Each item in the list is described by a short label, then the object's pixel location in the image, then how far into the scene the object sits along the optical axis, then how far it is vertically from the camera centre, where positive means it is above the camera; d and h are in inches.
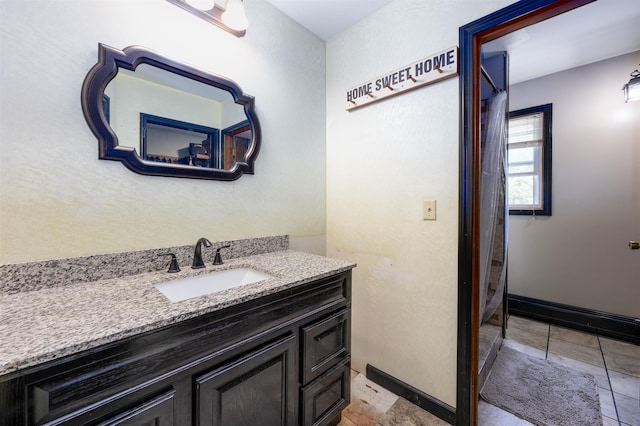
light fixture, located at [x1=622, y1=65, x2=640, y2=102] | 79.8 +38.7
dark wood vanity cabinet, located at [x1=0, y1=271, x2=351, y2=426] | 24.0 -19.7
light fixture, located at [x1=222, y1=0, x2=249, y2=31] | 54.6 +42.2
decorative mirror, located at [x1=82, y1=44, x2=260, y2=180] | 43.4 +18.9
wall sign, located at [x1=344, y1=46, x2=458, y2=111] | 55.3 +32.1
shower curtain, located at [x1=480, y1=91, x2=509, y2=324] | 76.0 +0.9
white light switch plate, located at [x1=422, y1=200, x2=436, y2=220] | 58.9 +0.4
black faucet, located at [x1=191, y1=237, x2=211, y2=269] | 51.7 -9.0
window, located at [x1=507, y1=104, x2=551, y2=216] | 103.4 +21.5
